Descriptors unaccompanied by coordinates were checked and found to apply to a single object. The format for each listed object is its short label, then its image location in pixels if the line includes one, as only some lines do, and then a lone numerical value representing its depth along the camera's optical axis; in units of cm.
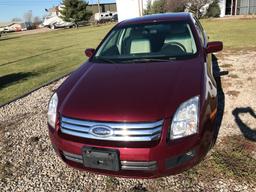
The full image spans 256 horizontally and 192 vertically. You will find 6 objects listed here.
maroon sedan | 177
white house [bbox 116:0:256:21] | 2446
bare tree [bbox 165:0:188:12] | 2391
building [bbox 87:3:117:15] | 5168
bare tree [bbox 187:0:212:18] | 2405
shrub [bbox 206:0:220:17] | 2474
